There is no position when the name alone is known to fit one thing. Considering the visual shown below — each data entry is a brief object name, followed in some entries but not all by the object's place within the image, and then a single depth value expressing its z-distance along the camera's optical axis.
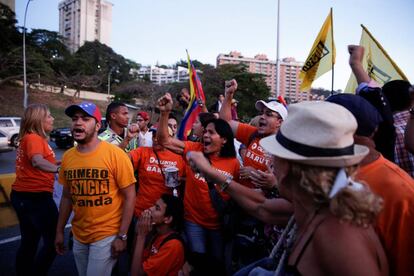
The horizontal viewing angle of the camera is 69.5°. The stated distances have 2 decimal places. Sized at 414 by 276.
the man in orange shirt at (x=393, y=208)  1.36
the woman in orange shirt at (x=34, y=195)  3.15
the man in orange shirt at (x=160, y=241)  2.63
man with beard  2.62
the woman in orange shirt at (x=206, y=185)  3.05
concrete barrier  4.98
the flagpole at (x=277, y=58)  13.69
